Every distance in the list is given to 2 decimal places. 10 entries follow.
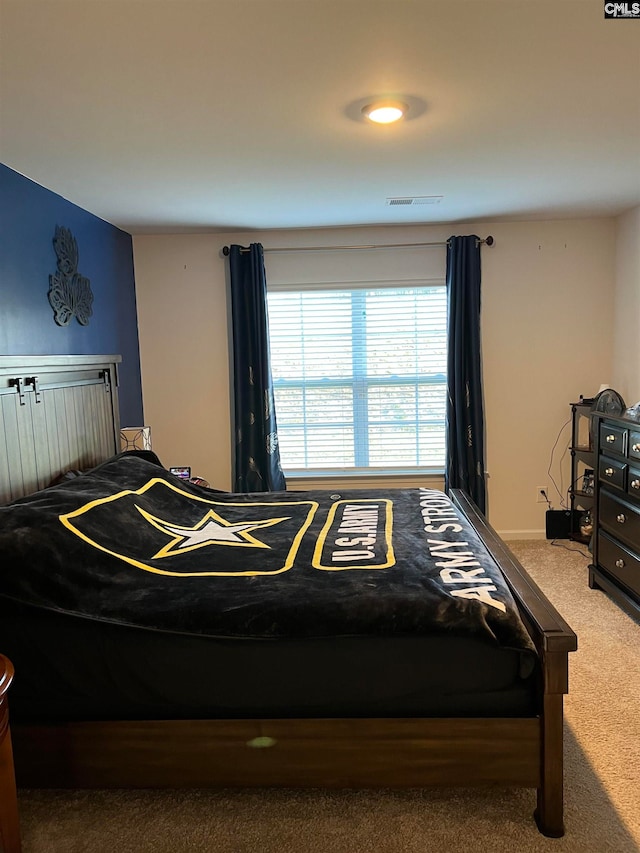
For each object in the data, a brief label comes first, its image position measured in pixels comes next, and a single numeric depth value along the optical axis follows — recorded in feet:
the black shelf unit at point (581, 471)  14.56
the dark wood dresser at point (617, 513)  10.62
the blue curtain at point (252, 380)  14.70
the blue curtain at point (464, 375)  14.56
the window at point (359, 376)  15.29
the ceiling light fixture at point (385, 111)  7.49
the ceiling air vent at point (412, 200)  12.21
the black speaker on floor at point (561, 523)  15.15
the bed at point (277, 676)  6.08
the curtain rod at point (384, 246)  14.53
